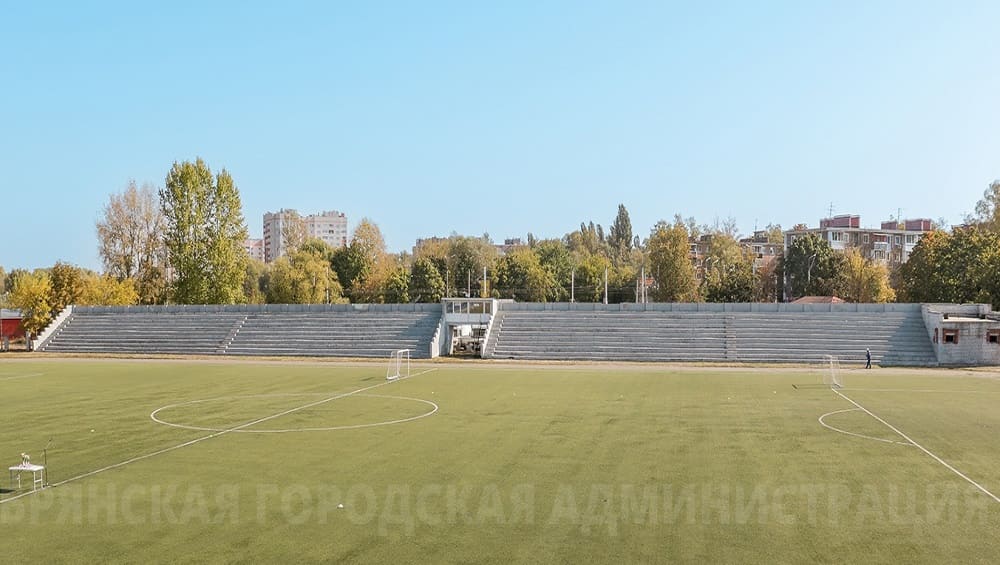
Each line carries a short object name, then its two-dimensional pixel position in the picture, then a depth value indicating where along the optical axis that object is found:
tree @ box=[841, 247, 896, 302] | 80.12
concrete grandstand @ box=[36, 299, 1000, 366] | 46.72
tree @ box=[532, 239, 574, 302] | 101.38
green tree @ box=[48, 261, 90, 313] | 64.12
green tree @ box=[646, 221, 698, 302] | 82.50
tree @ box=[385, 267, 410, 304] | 91.38
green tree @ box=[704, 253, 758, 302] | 83.50
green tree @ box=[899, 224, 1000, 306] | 60.81
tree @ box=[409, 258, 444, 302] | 93.75
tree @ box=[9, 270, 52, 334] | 60.84
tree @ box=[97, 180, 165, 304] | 80.44
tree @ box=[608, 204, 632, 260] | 158.30
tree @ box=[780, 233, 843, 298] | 84.31
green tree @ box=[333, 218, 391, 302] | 95.56
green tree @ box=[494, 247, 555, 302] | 97.25
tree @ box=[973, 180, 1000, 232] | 69.83
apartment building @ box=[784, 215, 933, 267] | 114.00
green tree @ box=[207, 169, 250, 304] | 71.19
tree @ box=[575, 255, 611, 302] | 103.56
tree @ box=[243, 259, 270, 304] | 104.74
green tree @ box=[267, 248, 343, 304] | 85.31
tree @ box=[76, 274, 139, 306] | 68.12
